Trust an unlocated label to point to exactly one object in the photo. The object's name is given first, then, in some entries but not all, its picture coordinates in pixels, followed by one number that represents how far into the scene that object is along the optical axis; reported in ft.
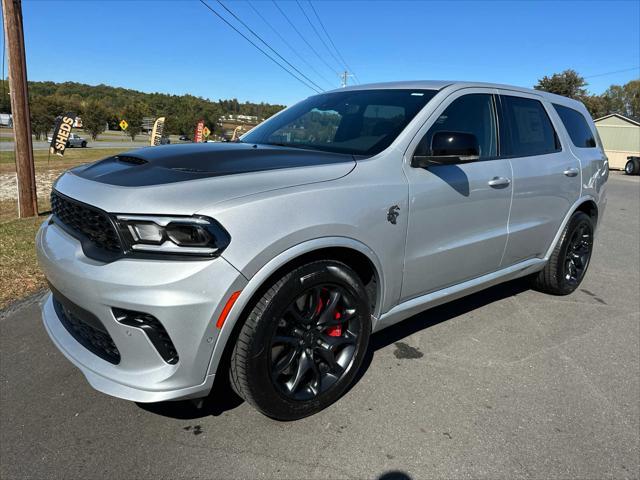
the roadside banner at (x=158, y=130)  60.04
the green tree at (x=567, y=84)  183.42
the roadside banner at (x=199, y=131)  85.98
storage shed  112.78
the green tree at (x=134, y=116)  245.61
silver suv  6.49
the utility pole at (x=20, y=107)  24.08
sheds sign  45.83
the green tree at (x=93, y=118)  220.84
